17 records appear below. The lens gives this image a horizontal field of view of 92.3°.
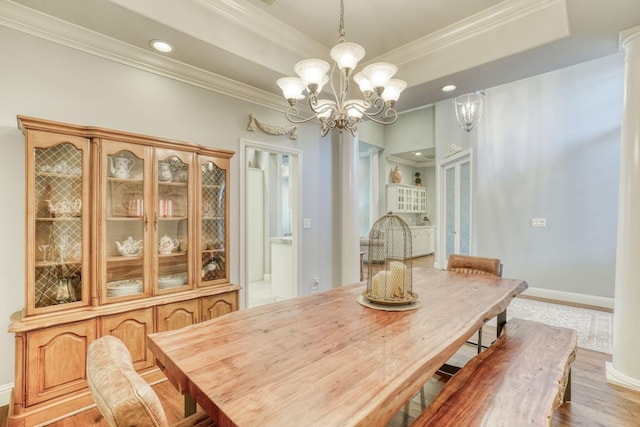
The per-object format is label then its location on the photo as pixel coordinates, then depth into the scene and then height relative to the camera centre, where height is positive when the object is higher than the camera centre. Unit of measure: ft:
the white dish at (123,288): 7.14 -1.72
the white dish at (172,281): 8.00 -1.74
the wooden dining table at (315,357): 2.78 -1.71
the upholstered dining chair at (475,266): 8.60 -1.50
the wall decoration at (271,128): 10.64 +3.16
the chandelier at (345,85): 6.11 +2.78
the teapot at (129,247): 7.52 -0.77
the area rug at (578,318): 10.10 -4.11
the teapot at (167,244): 8.17 -0.79
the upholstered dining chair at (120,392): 2.41 -1.47
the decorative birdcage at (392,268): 5.66 -1.00
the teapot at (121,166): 7.27 +1.19
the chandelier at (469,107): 14.32 +5.00
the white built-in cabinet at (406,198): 26.86 +1.50
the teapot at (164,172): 8.04 +1.15
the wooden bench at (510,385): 3.86 -2.58
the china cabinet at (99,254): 6.08 -0.92
